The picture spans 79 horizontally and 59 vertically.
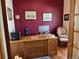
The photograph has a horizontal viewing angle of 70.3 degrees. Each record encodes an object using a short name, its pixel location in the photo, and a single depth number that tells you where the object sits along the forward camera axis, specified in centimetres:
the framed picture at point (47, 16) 296
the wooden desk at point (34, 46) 190
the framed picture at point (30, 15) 282
